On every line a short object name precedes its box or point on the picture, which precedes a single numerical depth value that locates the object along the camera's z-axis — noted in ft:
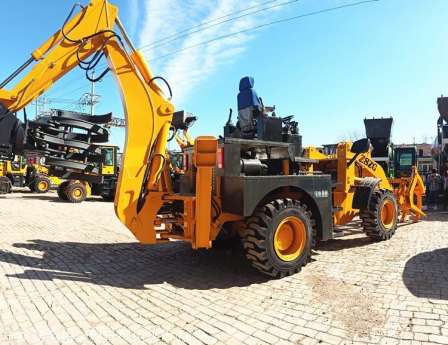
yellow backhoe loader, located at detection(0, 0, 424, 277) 15.51
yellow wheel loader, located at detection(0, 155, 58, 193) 65.72
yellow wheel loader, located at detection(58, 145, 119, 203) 51.13
